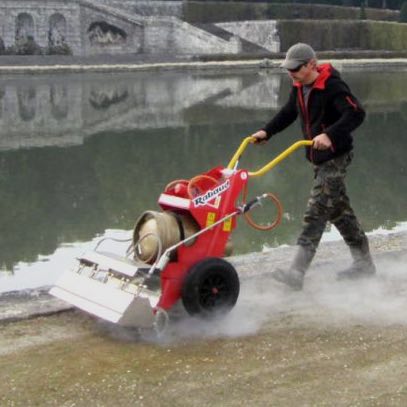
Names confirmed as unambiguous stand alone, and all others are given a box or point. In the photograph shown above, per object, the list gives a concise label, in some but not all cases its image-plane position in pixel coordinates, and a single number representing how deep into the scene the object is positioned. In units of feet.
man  18.20
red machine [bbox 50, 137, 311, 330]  16.12
